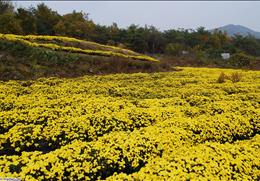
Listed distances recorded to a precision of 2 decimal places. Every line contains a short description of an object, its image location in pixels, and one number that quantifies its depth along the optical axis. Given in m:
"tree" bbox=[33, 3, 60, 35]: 43.91
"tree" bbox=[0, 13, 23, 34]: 32.25
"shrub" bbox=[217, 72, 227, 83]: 18.83
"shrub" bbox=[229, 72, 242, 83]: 19.53
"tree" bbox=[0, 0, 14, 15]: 44.69
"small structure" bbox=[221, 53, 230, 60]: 46.20
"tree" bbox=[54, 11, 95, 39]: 43.73
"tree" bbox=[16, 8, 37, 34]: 38.66
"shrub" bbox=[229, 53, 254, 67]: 39.05
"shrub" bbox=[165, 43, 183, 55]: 49.38
